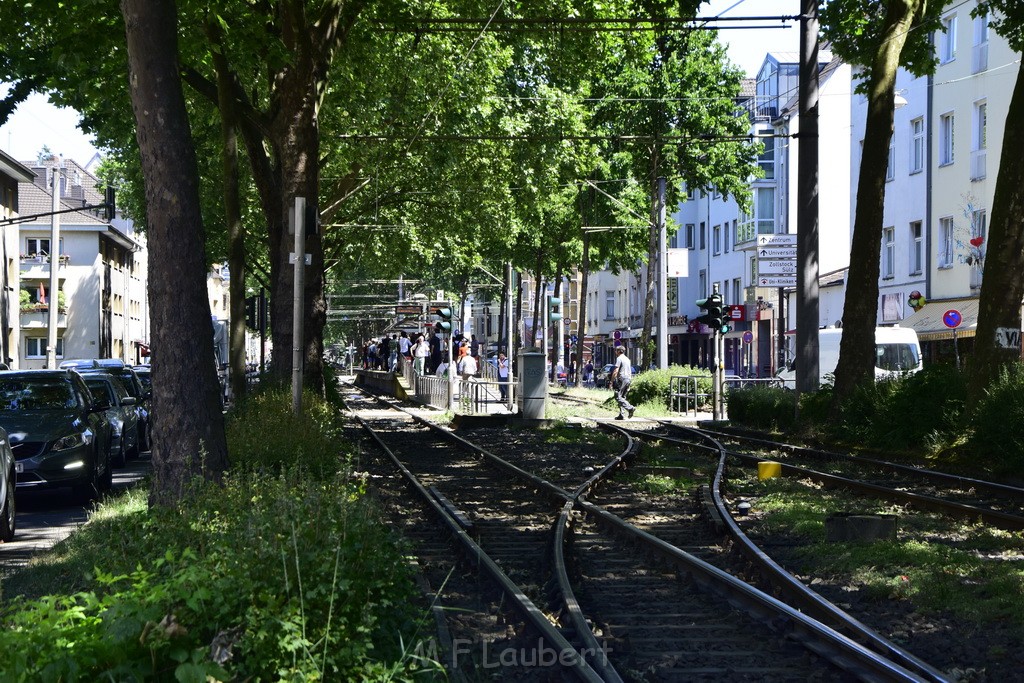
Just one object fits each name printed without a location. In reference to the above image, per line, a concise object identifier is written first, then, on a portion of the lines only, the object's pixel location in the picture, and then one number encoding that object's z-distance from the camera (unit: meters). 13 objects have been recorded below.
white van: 38.12
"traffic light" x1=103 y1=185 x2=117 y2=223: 41.81
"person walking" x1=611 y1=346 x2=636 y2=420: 35.59
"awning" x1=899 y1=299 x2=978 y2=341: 43.19
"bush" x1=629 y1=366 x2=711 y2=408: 38.91
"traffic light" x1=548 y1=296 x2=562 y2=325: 42.44
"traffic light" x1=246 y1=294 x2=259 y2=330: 37.26
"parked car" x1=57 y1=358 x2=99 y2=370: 30.83
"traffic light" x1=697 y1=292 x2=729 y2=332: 35.41
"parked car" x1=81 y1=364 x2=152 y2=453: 26.23
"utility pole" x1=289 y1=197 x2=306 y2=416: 19.48
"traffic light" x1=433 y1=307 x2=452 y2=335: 49.78
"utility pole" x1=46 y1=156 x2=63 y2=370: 43.44
